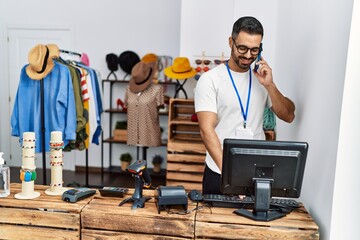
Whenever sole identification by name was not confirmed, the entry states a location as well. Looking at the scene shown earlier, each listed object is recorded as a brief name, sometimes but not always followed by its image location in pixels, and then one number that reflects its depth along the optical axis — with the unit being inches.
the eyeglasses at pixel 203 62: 148.5
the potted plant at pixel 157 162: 191.0
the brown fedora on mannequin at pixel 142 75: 159.5
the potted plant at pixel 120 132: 187.9
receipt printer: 58.6
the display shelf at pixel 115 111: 189.2
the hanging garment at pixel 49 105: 124.6
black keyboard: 62.7
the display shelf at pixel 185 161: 139.5
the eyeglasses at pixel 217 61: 146.9
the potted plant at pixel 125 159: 193.9
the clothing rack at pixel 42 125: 122.0
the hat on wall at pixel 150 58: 183.0
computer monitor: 56.2
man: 72.3
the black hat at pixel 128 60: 188.2
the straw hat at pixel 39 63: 118.5
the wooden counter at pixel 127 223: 55.4
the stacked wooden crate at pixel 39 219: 59.8
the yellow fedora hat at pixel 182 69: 146.0
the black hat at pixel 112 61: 190.2
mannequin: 160.6
